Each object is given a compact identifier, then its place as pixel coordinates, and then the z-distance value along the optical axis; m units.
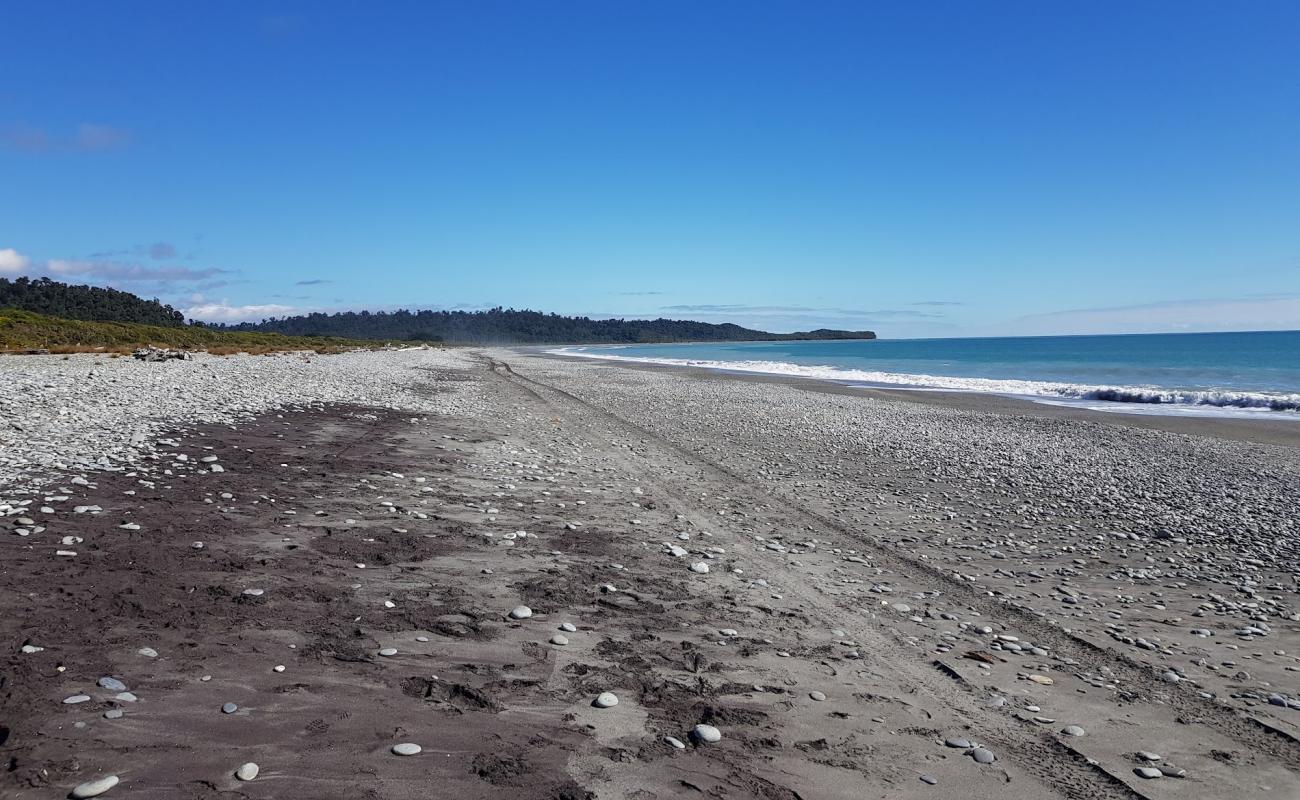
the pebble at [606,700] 4.77
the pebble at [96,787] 3.36
